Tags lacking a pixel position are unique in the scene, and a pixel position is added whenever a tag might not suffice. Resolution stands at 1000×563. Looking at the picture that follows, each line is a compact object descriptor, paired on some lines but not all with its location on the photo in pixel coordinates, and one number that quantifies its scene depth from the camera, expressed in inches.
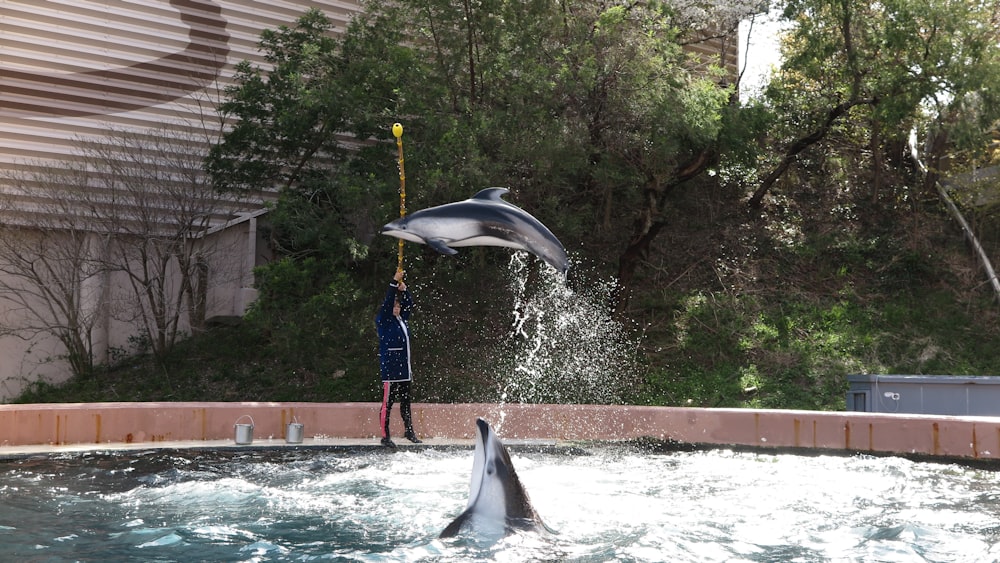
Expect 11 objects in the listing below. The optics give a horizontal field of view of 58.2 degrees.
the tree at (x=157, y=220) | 696.4
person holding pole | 411.8
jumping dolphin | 329.4
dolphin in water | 223.0
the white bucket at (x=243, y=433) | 423.5
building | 686.5
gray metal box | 458.9
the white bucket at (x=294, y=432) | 432.8
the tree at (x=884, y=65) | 652.1
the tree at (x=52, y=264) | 679.1
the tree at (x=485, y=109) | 594.5
